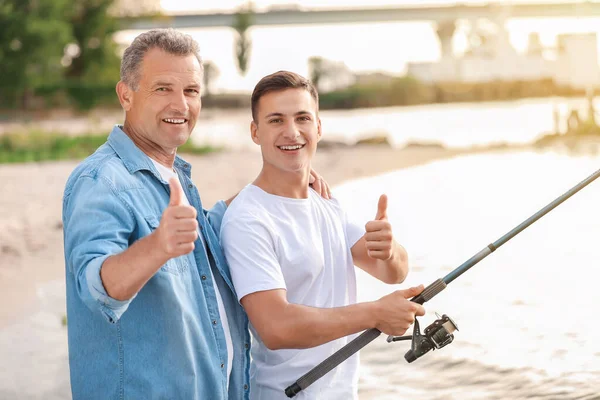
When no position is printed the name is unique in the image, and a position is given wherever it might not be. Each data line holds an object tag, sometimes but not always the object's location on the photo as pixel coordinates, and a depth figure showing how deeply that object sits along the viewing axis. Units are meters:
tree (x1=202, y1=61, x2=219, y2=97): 49.62
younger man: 2.77
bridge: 62.41
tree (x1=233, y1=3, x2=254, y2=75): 59.16
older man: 2.41
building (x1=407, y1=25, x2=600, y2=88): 64.56
